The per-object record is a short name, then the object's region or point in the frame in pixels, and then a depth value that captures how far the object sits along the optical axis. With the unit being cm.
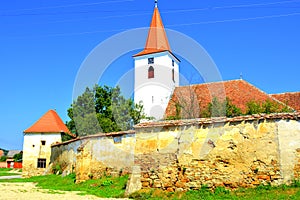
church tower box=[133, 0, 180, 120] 3400
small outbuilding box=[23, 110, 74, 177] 3012
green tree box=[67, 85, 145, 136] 2764
